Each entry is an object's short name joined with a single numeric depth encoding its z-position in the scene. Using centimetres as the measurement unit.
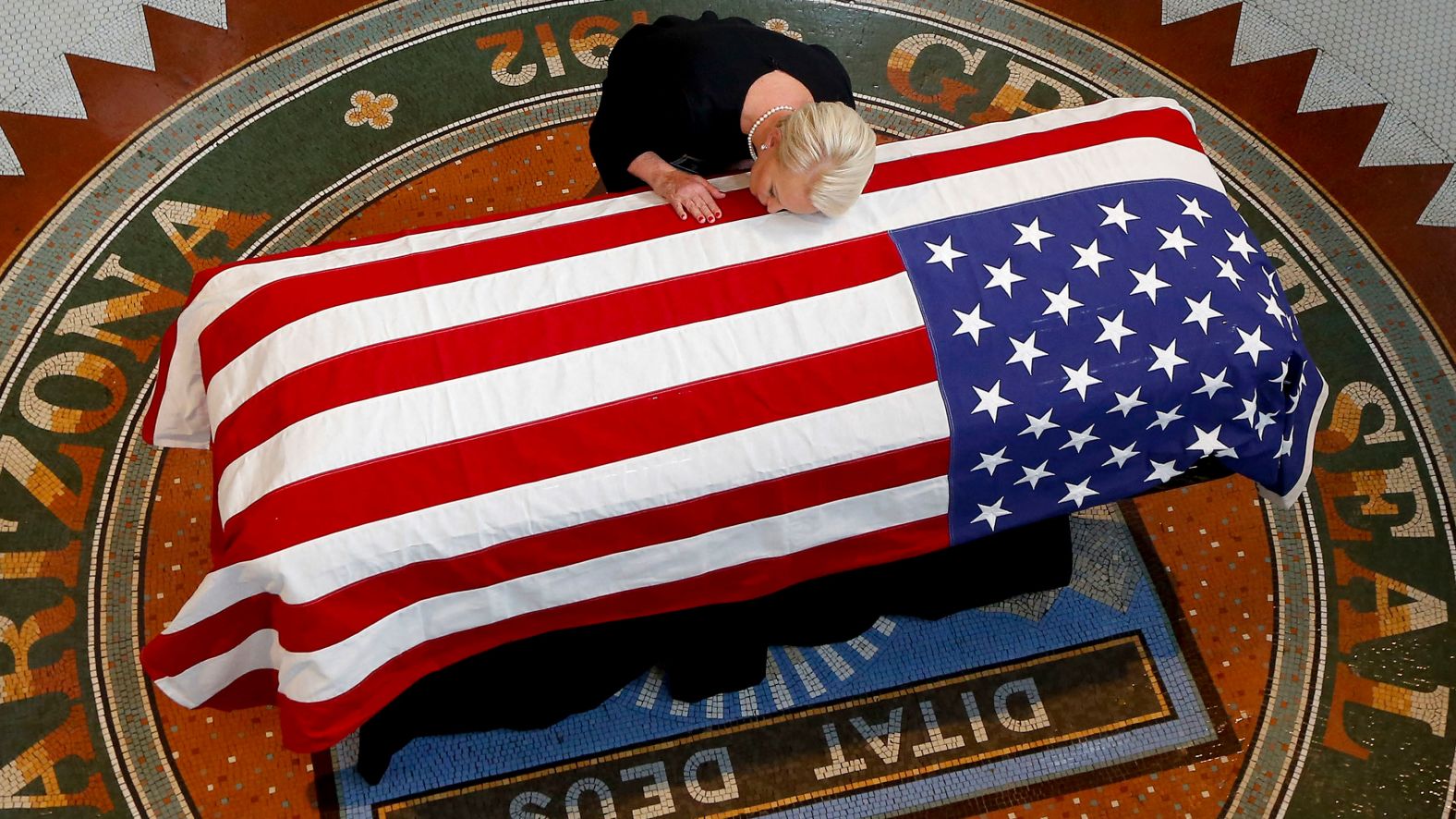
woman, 284
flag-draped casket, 266
